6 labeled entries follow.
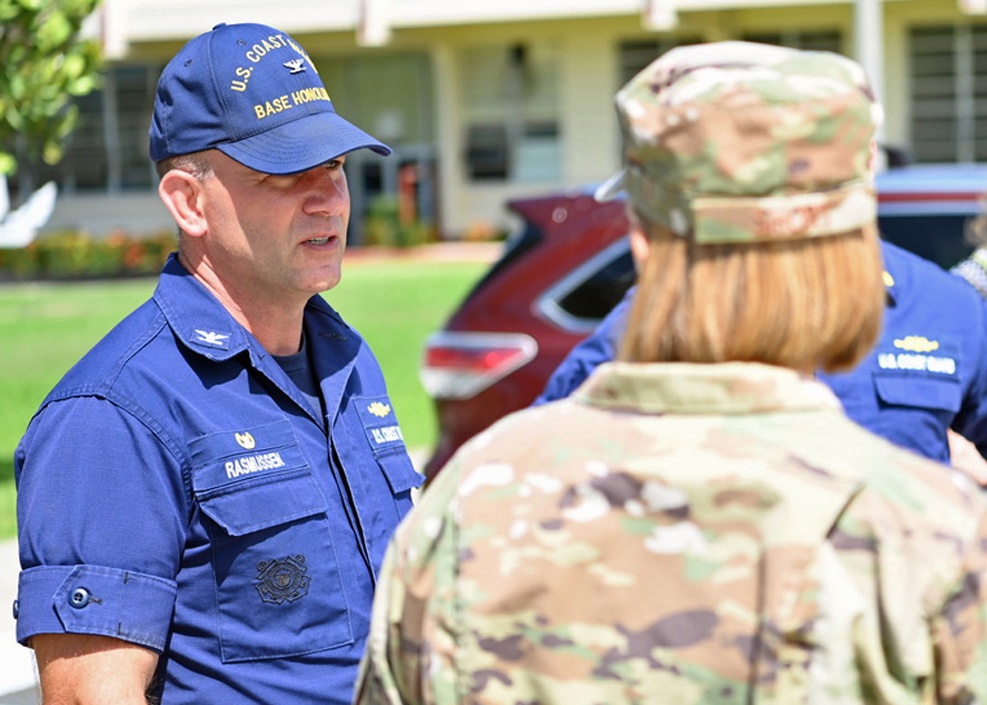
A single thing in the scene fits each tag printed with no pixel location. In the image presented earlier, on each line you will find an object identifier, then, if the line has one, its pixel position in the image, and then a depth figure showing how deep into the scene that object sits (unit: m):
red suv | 10.47
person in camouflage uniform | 2.65
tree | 12.71
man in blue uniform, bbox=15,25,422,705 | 4.00
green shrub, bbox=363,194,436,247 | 56.51
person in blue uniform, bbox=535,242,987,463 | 5.57
